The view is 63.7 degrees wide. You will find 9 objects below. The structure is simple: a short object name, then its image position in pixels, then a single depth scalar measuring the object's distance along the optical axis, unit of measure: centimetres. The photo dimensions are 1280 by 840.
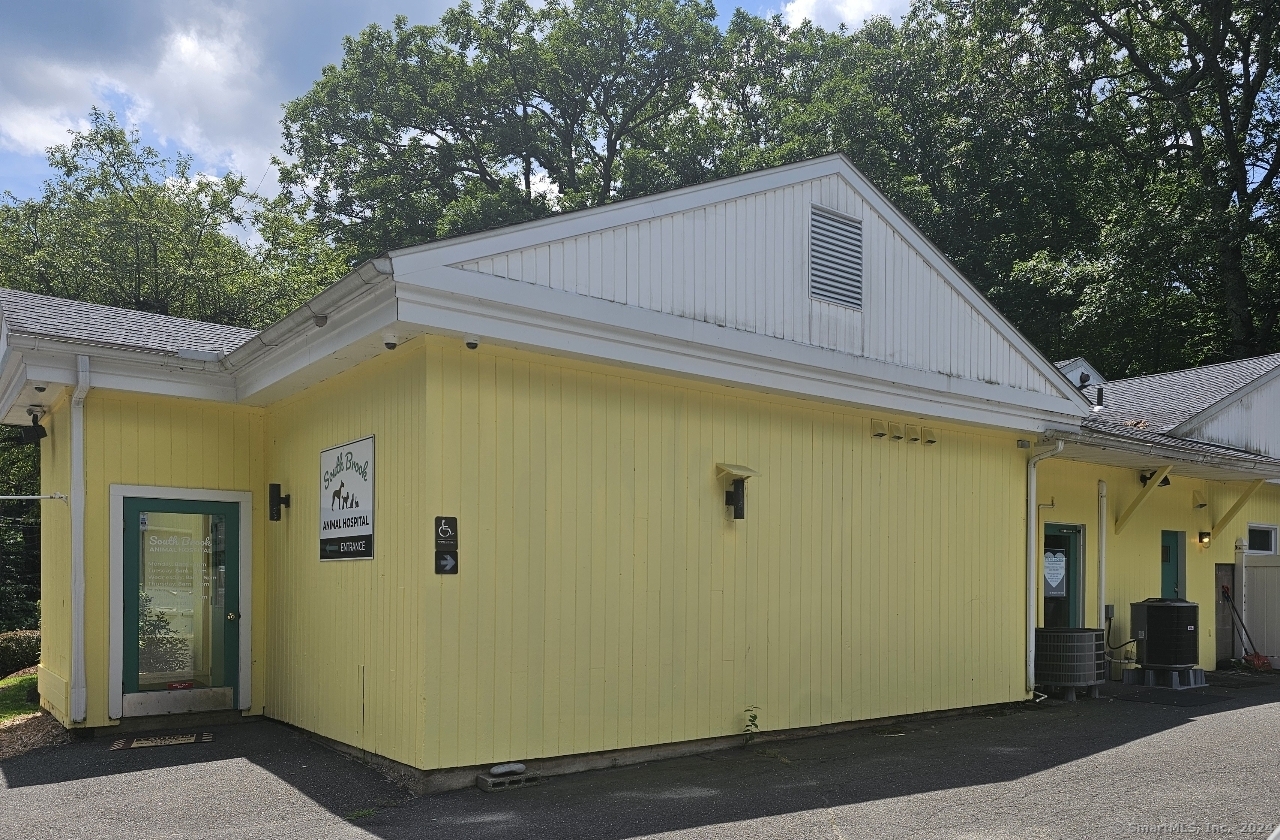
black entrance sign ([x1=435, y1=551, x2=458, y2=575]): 661
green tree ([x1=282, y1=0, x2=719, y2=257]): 3250
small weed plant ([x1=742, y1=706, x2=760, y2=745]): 822
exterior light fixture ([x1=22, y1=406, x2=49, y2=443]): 980
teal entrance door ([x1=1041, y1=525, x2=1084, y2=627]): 1235
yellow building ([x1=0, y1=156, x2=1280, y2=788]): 682
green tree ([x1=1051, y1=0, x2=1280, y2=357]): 2611
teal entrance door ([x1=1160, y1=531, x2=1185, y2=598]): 1414
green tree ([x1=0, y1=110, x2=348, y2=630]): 2145
